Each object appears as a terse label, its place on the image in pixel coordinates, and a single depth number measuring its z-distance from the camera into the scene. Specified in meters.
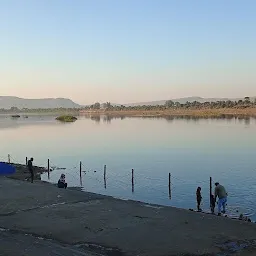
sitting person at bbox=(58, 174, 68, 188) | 20.39
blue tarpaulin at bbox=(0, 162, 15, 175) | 25.53
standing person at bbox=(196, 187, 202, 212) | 17.91
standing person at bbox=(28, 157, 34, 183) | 23.02
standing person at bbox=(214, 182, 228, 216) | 16.67
